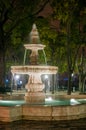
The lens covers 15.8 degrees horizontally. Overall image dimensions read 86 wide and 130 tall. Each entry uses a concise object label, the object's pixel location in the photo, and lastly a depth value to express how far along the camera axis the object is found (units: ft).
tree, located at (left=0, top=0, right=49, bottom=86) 74.86
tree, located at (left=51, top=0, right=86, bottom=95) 77.57
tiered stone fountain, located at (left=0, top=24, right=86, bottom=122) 38.02
